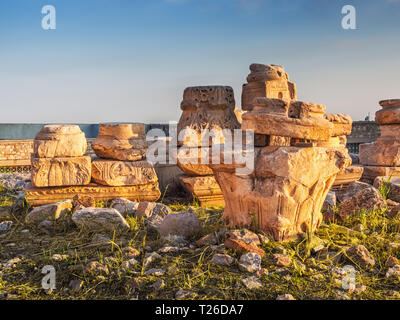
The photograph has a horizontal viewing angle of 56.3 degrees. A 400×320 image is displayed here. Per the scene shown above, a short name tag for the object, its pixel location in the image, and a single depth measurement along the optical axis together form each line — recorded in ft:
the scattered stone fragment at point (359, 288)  9.19
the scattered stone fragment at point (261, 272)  9.70
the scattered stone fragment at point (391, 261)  10.47
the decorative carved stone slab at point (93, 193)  17.19
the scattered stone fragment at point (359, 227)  13.24
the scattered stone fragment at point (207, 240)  11.78
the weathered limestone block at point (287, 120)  12.35
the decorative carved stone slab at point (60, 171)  16.99
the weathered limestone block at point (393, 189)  18.34
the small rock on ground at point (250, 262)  9.93
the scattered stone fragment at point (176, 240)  11.98
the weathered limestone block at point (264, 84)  22.61
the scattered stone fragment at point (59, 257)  10.97
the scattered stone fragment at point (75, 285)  9.22
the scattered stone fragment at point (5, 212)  16.25
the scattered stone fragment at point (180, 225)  12.75
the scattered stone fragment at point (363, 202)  15.14
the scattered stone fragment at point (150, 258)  10.45
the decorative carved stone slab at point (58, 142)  17.29
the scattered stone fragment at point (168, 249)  11.34
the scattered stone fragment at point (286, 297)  8.60
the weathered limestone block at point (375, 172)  22.24
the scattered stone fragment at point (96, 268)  9.91
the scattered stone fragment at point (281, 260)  10.28
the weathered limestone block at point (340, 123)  18.76
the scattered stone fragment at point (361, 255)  10.68
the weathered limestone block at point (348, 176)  21.52
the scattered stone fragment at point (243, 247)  10.66
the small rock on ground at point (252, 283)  9.17
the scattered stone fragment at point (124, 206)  16.03
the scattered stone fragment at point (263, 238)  11.58
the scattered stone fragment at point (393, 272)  9.91
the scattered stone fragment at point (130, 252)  11.04
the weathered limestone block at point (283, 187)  11.78
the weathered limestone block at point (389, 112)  22.18
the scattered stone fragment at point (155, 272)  9.81
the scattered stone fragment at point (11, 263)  10.68
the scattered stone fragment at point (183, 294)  8.73
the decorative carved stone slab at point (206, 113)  19.53
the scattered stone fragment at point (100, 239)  12.33
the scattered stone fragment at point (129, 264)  10.15
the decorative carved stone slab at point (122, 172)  17.95
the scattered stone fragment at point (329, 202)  15.84
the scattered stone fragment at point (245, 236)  11.19
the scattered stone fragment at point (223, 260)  10.34
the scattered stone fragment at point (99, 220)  13.75
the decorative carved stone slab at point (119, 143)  18.51
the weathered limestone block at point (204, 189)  18.72
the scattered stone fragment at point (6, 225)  14.53
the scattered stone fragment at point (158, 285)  9.14
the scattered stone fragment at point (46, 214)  15.06
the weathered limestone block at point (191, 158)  18.62
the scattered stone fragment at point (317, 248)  11.32
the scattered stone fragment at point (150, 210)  15.26
